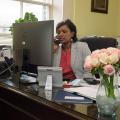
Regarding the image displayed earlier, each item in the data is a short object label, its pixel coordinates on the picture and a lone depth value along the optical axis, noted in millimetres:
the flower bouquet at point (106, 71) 1092
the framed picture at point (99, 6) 3812
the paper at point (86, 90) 1441
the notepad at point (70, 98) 1353
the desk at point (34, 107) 1198
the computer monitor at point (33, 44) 1751
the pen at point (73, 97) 1405
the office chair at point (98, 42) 2895
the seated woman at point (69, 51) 2471
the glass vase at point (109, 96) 1121
